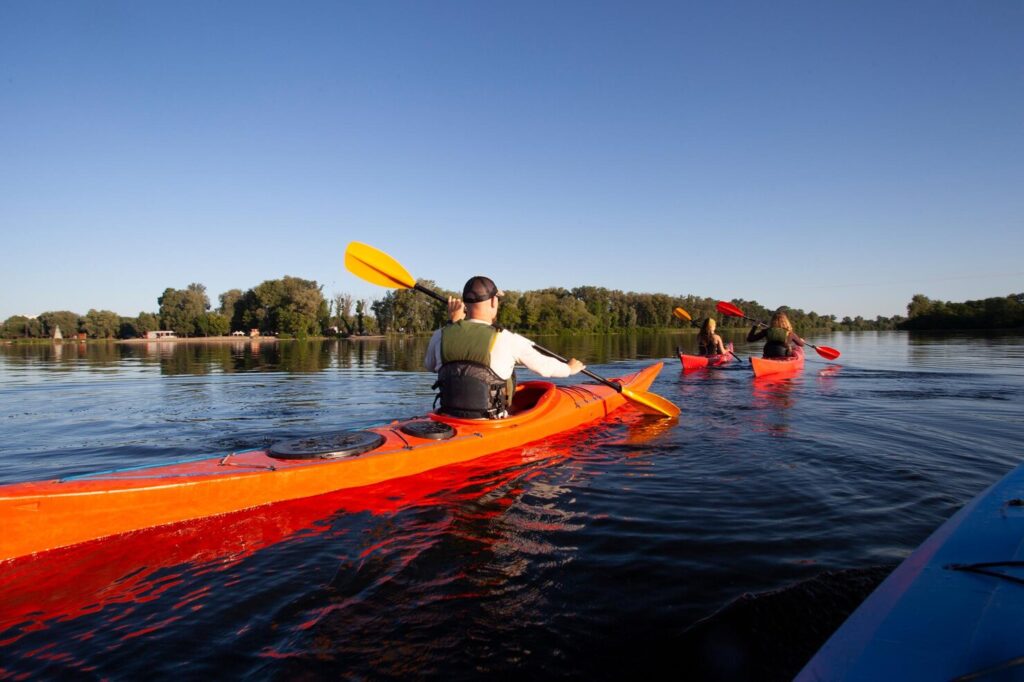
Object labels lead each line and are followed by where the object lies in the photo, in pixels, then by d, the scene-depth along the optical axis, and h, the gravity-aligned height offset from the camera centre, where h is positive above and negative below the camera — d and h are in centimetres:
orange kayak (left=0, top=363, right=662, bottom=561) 284 -93
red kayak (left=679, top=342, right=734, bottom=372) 1463 -68
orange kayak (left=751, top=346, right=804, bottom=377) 1202 -70
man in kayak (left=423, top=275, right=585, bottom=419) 489 -16
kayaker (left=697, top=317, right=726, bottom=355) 1569 -13
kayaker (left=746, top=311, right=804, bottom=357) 1349 +0
